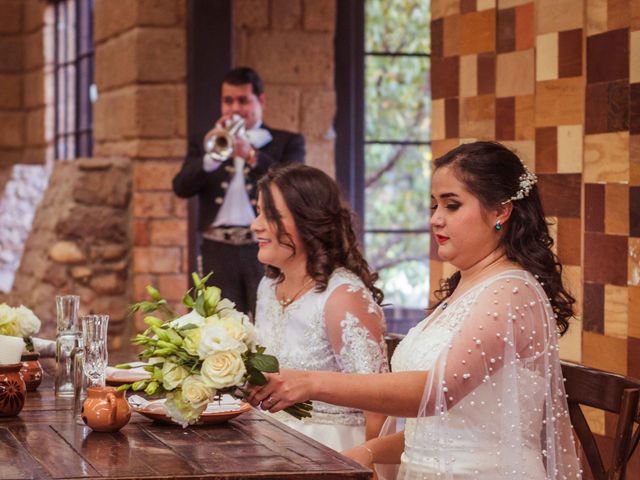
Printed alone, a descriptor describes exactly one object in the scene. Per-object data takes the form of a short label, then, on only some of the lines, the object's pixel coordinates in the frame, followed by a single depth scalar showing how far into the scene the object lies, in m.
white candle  3.72
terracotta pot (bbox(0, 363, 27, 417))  3.64
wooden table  3.01
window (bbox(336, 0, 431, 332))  9.01
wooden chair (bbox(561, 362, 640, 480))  3.36
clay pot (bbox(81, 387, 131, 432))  3.43
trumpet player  7.71
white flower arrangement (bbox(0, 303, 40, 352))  4.35
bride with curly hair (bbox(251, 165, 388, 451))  4.55
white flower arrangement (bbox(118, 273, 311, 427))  3.27
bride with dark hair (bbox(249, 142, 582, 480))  3.55
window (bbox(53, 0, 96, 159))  11.25
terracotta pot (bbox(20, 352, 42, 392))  4.22
